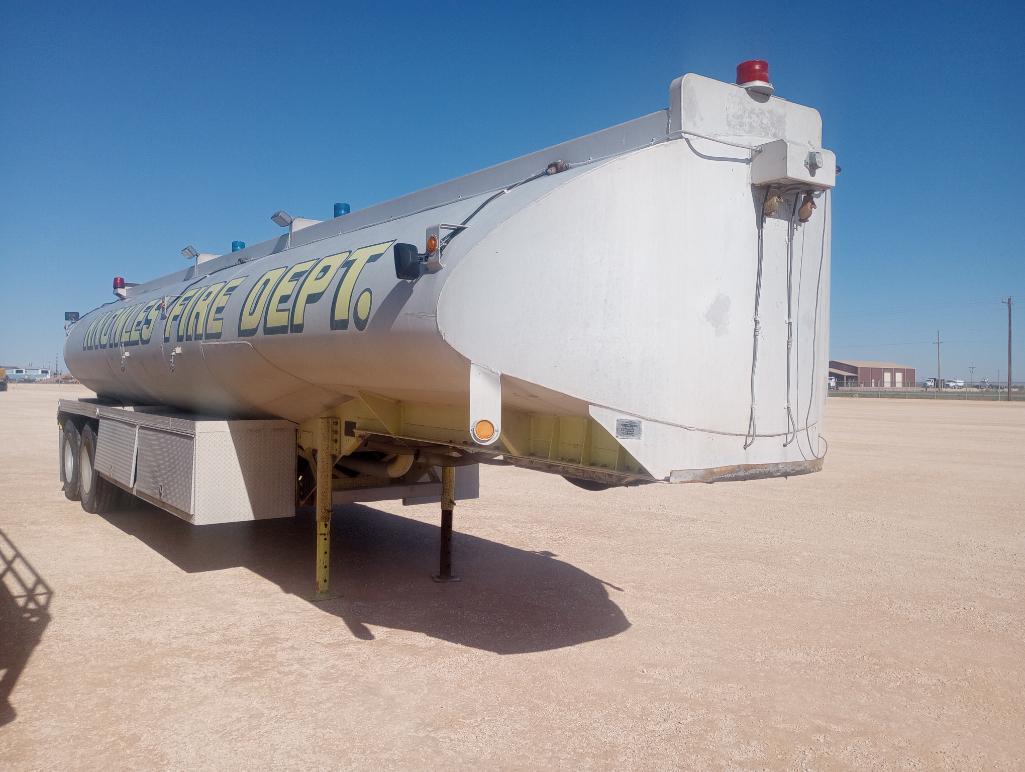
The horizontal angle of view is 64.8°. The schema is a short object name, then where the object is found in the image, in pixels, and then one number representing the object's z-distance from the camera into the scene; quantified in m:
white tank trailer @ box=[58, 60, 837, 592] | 4.35
